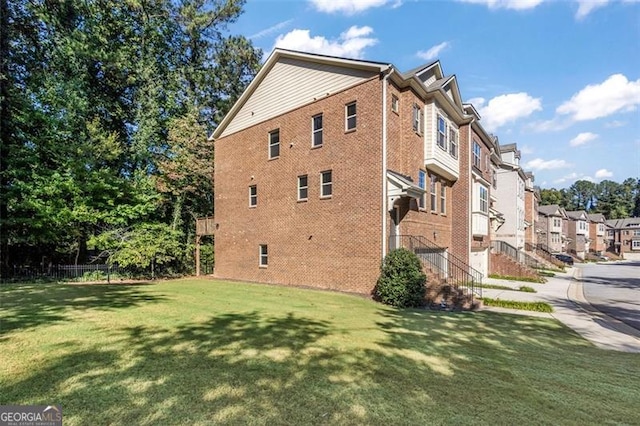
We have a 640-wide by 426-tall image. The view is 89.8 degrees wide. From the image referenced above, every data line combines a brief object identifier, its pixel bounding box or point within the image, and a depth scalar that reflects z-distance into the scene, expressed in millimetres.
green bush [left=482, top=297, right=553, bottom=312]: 10742
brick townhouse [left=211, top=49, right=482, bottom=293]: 11906
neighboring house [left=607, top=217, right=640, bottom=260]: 69500
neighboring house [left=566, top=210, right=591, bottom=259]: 57594
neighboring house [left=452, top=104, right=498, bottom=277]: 16906
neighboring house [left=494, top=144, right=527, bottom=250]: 29406
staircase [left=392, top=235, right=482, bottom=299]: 11609
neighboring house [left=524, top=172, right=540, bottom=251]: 37094
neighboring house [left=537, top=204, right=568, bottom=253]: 48469
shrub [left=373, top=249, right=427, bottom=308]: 10453
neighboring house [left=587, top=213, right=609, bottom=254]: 65812
